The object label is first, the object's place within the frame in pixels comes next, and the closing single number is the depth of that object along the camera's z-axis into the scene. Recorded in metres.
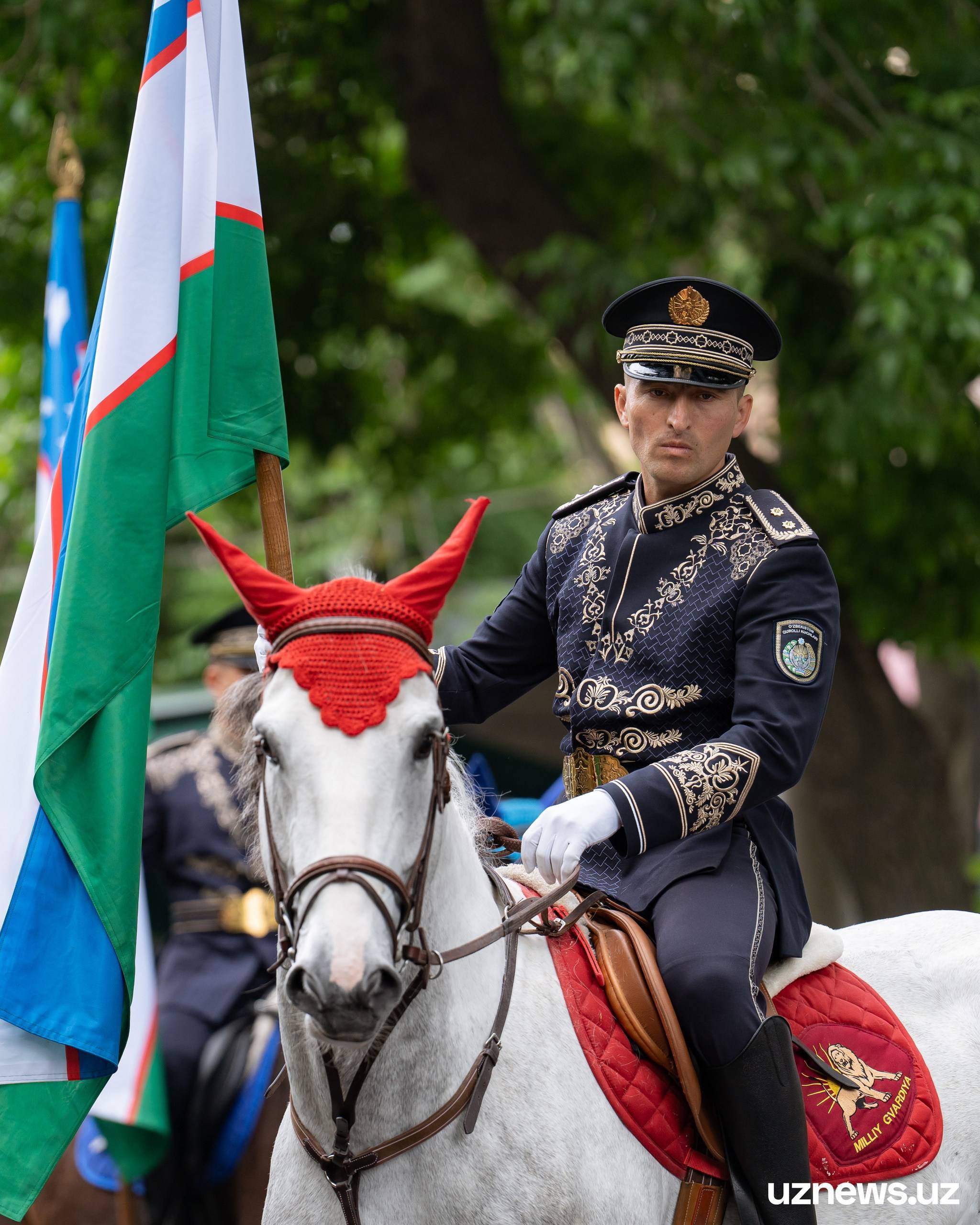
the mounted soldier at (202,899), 11.27
